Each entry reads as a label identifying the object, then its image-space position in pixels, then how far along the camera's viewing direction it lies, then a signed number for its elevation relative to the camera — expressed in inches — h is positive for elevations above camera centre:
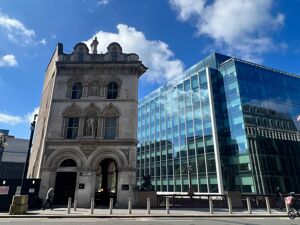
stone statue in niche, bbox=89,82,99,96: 953.4 +408.9
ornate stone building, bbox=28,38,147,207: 828.6 +250.0
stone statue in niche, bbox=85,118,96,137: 877.6 +234.5
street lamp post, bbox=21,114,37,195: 628.0 +136.1
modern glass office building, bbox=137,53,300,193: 1540.4 +431.9
